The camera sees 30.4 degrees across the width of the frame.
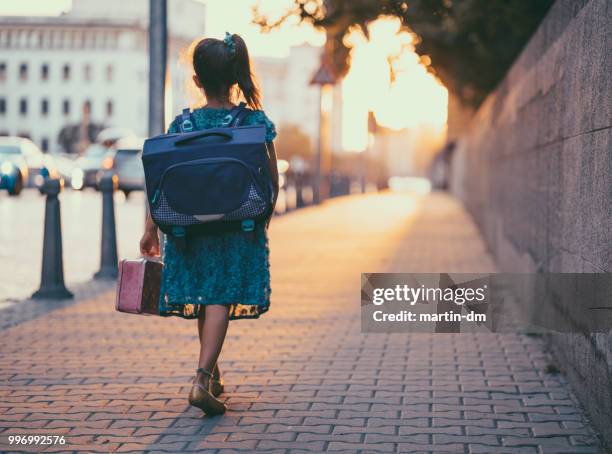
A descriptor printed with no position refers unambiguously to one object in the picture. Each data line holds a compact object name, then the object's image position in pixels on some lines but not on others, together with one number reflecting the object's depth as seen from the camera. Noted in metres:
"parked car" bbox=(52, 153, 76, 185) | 40.61
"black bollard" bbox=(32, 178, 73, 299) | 8.92
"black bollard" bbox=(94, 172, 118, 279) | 10.48
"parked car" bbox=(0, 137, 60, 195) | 35.16
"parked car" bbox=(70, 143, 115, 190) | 37.47
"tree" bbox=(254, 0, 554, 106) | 13.52
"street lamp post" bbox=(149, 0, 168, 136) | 10.84
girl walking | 4.88
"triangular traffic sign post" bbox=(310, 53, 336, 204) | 33.56
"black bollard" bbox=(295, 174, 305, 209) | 29.66
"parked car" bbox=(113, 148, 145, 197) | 29.08
